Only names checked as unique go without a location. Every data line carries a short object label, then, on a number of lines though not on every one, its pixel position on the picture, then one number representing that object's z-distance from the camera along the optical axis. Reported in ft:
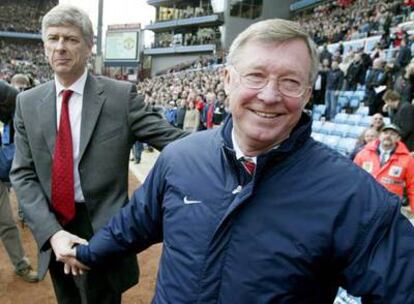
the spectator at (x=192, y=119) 41.43
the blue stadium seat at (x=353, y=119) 34.35
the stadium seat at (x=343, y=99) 38.48
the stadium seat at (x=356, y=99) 37.58
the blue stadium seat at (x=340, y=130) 33.51
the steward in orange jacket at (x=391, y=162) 15.33
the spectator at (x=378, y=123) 19.45
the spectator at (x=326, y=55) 42.27
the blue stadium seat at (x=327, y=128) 35.53
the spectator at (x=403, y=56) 33.08
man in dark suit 6.81
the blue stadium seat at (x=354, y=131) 32.15
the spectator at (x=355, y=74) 37.45
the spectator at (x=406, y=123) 20.75
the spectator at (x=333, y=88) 37.65
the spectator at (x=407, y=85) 25.77
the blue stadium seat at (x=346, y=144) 29.98
